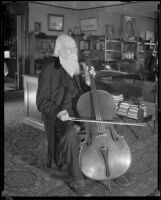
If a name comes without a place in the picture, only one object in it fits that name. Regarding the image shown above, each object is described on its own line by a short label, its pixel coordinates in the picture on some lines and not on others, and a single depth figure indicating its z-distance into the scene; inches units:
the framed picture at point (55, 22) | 265.3
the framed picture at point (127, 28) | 302.4
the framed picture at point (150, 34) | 276.2
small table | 139.5
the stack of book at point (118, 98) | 122.1
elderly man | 74.7
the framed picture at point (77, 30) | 274.6
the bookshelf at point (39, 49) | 243.4
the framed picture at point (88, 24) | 285.3
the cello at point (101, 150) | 71.0
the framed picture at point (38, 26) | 255.3
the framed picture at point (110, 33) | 288.1
